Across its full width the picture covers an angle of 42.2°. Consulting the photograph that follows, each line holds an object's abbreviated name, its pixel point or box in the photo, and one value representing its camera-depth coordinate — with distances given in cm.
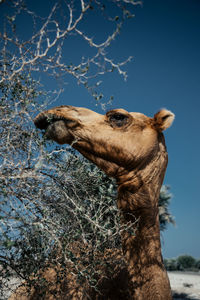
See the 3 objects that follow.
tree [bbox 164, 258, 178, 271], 2514
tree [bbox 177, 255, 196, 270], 2767
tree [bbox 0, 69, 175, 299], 264
